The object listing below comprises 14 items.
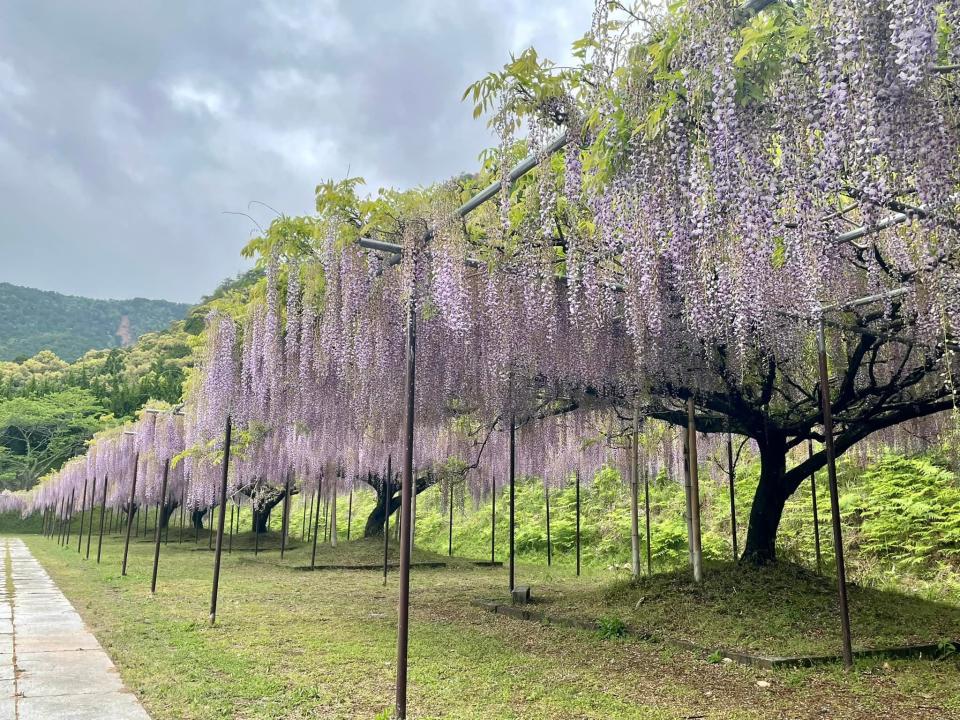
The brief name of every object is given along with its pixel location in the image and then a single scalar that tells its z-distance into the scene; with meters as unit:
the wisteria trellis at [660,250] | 2.84
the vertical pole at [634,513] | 9.27
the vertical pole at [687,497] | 7.82
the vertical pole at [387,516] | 10.91
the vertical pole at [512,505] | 9.11
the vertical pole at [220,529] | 7.13
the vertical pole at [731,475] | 9.19
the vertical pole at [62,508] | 29.21
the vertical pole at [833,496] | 5.15
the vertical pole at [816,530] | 8.87
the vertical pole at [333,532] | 17.67
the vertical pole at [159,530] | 9.12
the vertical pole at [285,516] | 14.95
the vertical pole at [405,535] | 3.93
